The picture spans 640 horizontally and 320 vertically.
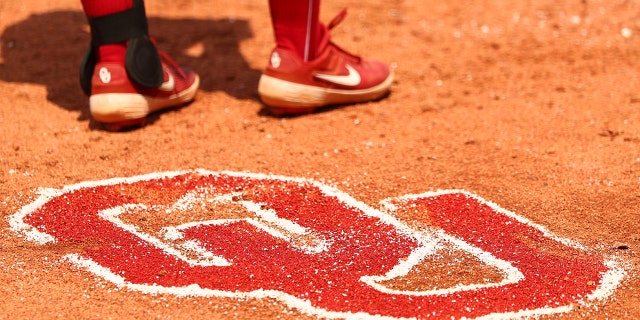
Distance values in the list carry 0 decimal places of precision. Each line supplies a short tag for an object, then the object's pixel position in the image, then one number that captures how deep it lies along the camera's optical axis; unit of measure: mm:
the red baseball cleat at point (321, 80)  8430
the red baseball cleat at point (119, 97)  7949
